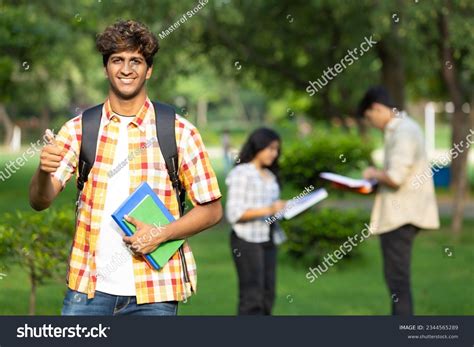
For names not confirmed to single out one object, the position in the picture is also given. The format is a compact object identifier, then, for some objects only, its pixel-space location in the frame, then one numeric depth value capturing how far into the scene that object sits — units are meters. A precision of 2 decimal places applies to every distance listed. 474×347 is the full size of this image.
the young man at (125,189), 6.91
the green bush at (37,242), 13.19
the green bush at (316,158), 22.95
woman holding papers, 13.59
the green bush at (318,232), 22.47
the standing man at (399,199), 13.03
